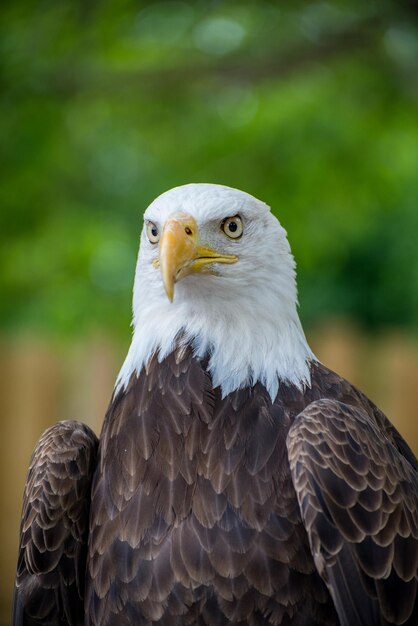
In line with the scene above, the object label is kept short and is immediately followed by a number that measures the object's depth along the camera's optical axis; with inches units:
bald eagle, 239.8
